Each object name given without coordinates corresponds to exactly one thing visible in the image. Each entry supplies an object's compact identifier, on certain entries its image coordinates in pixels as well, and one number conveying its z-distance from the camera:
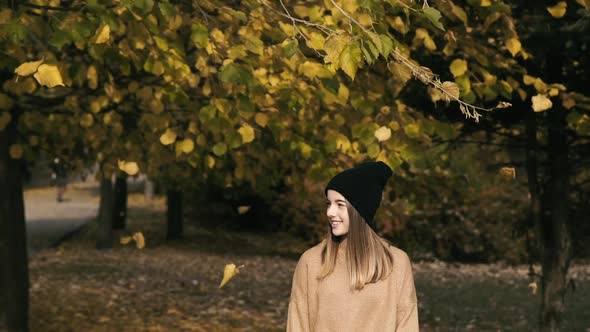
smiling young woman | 4.39
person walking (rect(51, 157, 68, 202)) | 44.50
